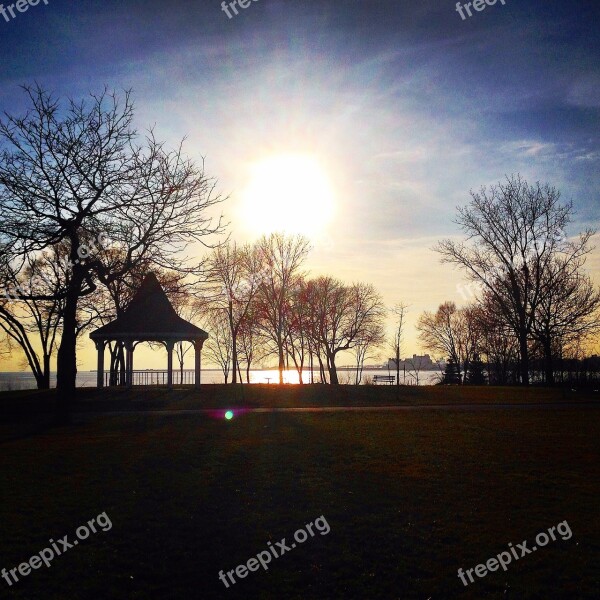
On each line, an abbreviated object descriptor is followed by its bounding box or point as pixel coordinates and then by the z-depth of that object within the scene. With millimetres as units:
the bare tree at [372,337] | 60969
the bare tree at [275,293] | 53375
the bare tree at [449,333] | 77312
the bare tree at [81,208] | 19031
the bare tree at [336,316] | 58719
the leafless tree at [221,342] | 58438
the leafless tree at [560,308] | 43156
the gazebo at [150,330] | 29922
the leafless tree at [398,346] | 34575
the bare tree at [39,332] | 39531
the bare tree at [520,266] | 43531
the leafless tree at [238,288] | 49094
